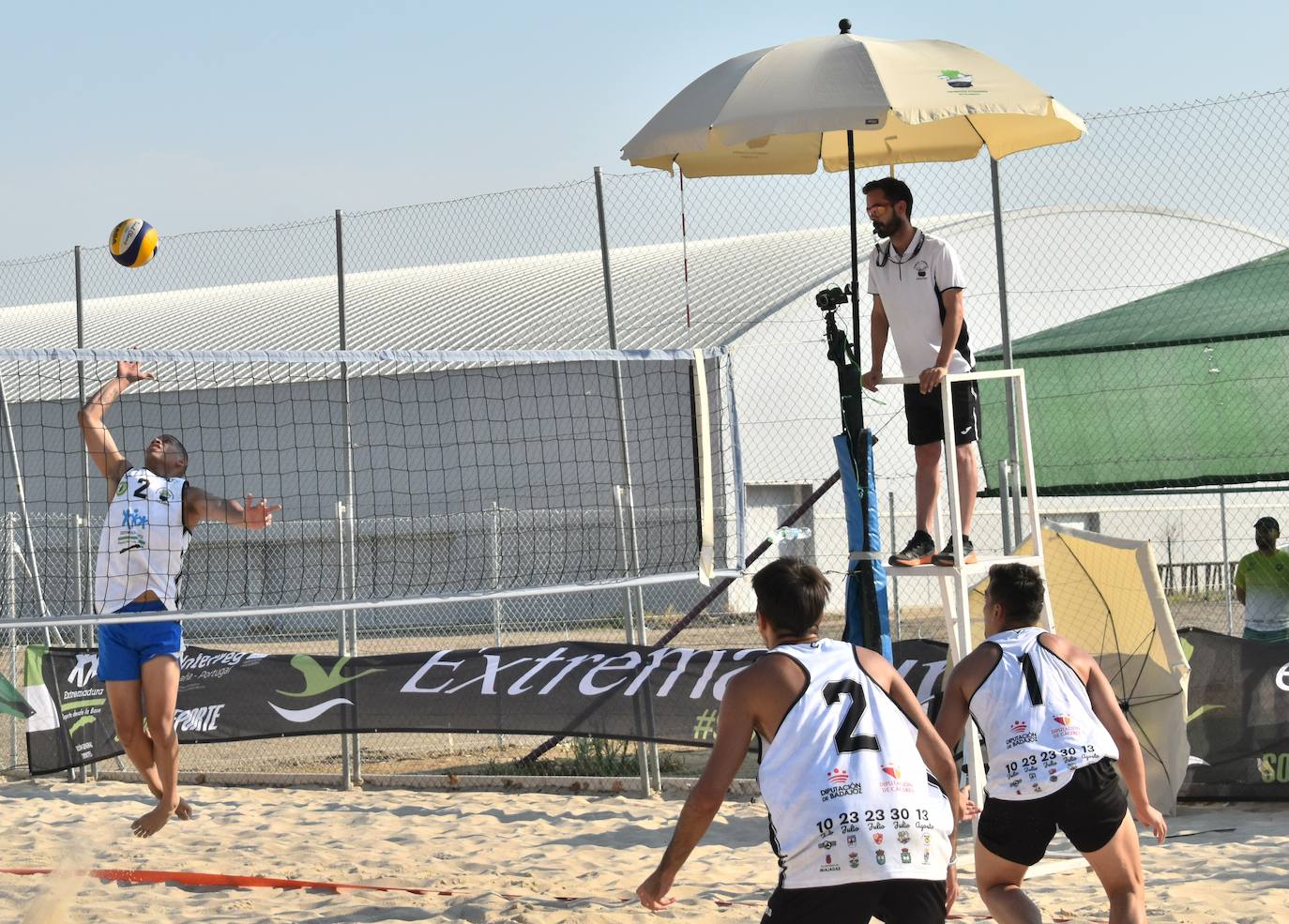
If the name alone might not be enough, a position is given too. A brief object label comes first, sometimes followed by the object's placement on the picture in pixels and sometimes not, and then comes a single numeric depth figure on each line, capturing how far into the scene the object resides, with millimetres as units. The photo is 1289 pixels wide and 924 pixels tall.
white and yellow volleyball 16219
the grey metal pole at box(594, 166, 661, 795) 17562
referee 12242
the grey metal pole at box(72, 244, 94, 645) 18367
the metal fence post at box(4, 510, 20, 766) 20109
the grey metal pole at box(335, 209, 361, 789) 18172
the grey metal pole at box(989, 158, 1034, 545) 17187
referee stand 11625
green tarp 18281
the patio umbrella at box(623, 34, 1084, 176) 11203
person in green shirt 19328
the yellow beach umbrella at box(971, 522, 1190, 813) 15289
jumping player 12992
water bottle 17344
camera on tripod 11891
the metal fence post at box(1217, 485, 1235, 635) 25831
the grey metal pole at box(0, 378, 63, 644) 18531
